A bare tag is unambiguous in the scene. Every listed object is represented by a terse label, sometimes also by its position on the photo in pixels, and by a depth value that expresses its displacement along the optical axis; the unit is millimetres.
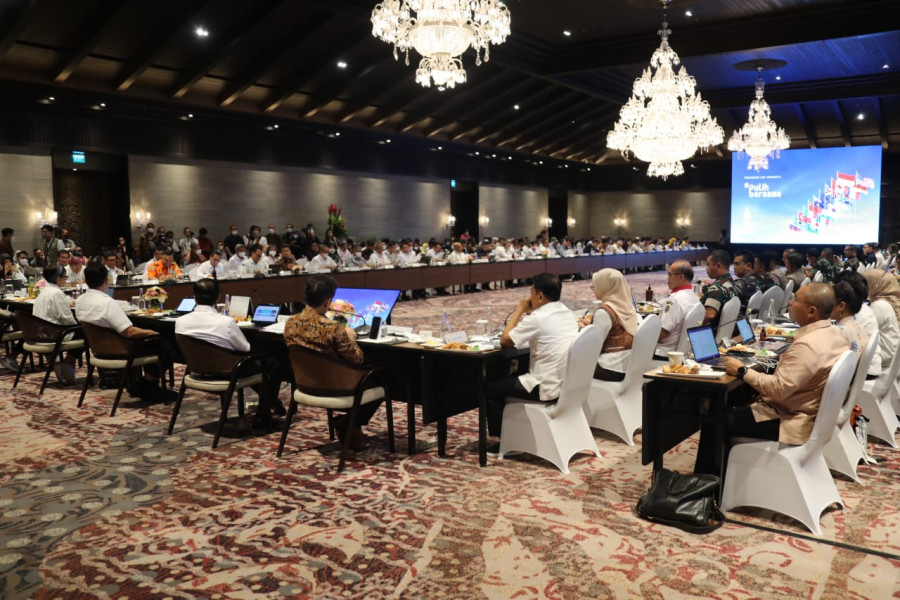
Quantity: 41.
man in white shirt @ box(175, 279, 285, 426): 4734
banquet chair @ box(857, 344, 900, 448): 4598
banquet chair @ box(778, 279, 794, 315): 7264
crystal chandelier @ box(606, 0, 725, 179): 9000
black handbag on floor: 3350
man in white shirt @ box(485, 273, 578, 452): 4125
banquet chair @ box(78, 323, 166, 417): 5492
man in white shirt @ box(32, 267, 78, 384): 6418
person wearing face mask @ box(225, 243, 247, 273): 11888
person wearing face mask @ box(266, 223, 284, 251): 17062
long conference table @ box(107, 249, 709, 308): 10211
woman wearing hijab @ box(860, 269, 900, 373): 4746
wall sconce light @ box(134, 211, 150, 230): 14883
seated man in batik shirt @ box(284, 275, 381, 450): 4176
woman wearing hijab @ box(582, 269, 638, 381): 4582
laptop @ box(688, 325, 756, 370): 3892
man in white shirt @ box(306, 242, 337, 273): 12500
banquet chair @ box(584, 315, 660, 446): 4656
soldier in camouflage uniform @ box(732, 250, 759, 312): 6477
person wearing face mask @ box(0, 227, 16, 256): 11727
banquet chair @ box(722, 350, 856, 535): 3268
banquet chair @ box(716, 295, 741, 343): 5703
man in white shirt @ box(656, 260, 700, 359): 5188
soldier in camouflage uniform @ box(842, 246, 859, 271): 10112
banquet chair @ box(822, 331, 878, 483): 3680
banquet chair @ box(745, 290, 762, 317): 6445
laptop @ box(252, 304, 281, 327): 5504
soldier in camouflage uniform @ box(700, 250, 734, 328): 5637
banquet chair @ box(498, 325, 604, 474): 4102
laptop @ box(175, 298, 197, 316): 6246
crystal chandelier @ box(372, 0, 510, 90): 5902
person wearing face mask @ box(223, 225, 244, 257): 15328
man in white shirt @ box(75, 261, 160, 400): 5465
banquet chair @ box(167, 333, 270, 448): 4691
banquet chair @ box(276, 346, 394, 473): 4172
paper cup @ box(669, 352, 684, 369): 3635
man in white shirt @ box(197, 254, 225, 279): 9908
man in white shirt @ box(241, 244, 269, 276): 11055
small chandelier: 13297
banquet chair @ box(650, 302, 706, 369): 5215
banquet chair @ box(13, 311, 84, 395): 6297
